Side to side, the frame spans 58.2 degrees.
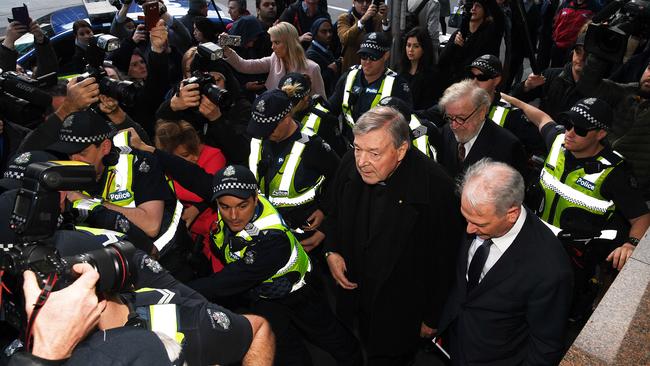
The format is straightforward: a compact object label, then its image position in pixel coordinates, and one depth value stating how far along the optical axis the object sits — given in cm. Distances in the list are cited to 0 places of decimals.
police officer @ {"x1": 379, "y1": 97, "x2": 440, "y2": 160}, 431
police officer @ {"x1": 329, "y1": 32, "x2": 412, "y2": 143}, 519
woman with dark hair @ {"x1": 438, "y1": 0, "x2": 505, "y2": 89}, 640
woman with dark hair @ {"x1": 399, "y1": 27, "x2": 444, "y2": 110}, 598
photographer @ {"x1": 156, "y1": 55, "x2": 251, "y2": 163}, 442
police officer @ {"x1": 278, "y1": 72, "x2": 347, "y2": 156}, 468
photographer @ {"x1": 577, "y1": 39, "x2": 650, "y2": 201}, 440
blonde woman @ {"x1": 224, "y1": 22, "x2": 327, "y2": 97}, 584
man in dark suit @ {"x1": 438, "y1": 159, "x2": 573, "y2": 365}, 270
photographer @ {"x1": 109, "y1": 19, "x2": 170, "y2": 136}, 502
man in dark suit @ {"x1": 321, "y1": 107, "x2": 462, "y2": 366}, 320
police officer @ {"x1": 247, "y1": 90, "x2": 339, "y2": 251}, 398
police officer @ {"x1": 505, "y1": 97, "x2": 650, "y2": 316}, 354
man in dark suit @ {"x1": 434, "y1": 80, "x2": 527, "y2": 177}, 402
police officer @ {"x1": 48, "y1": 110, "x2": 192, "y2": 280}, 329
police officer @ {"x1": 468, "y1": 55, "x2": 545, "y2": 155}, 459
